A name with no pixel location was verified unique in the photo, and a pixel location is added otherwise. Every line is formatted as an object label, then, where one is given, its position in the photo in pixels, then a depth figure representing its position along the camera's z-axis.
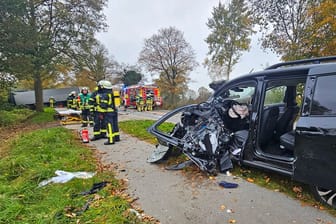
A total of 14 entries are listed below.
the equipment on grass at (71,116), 13.84
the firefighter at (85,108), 11.52
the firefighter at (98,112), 7.69
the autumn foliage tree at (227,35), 27.31
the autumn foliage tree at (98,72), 18.59
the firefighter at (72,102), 16.98
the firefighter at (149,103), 24.09
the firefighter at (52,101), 34.11
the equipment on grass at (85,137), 8.00
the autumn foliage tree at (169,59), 30.95
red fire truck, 25.41
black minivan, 2.85
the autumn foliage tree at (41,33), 11.38
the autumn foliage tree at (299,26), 11.87
